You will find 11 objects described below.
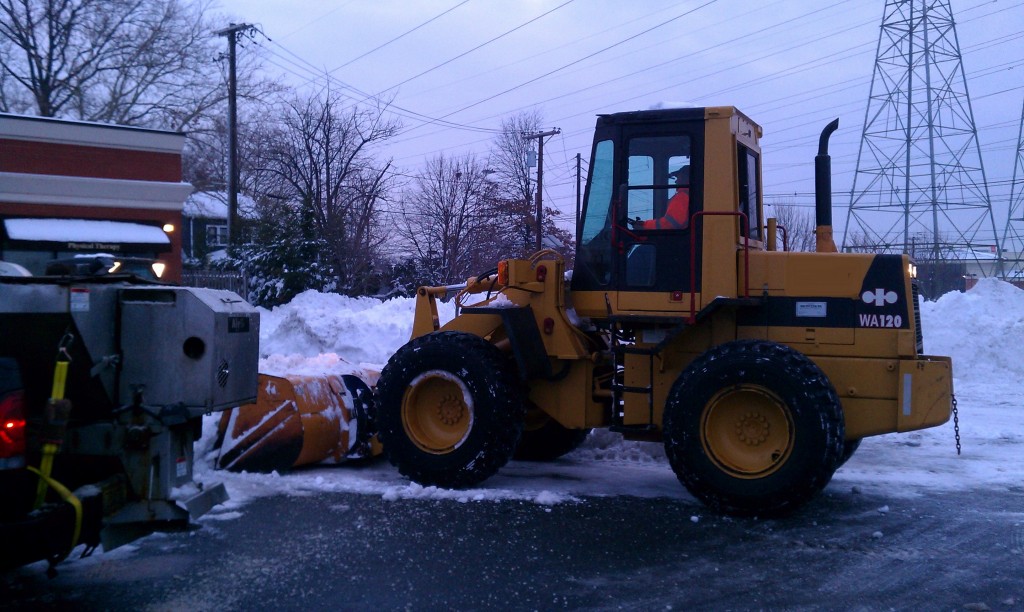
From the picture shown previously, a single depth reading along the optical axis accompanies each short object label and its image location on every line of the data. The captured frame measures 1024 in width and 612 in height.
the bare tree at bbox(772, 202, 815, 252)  32.96
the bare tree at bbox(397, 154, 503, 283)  32.53
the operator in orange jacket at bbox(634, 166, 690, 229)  7.89
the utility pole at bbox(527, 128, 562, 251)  36.11
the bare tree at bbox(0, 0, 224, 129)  31.09
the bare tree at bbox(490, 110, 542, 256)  34.97
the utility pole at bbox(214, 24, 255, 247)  28.08
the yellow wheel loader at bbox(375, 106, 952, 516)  7.16
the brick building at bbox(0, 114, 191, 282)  13.43
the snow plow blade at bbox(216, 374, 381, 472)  8.44
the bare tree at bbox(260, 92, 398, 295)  31.08
